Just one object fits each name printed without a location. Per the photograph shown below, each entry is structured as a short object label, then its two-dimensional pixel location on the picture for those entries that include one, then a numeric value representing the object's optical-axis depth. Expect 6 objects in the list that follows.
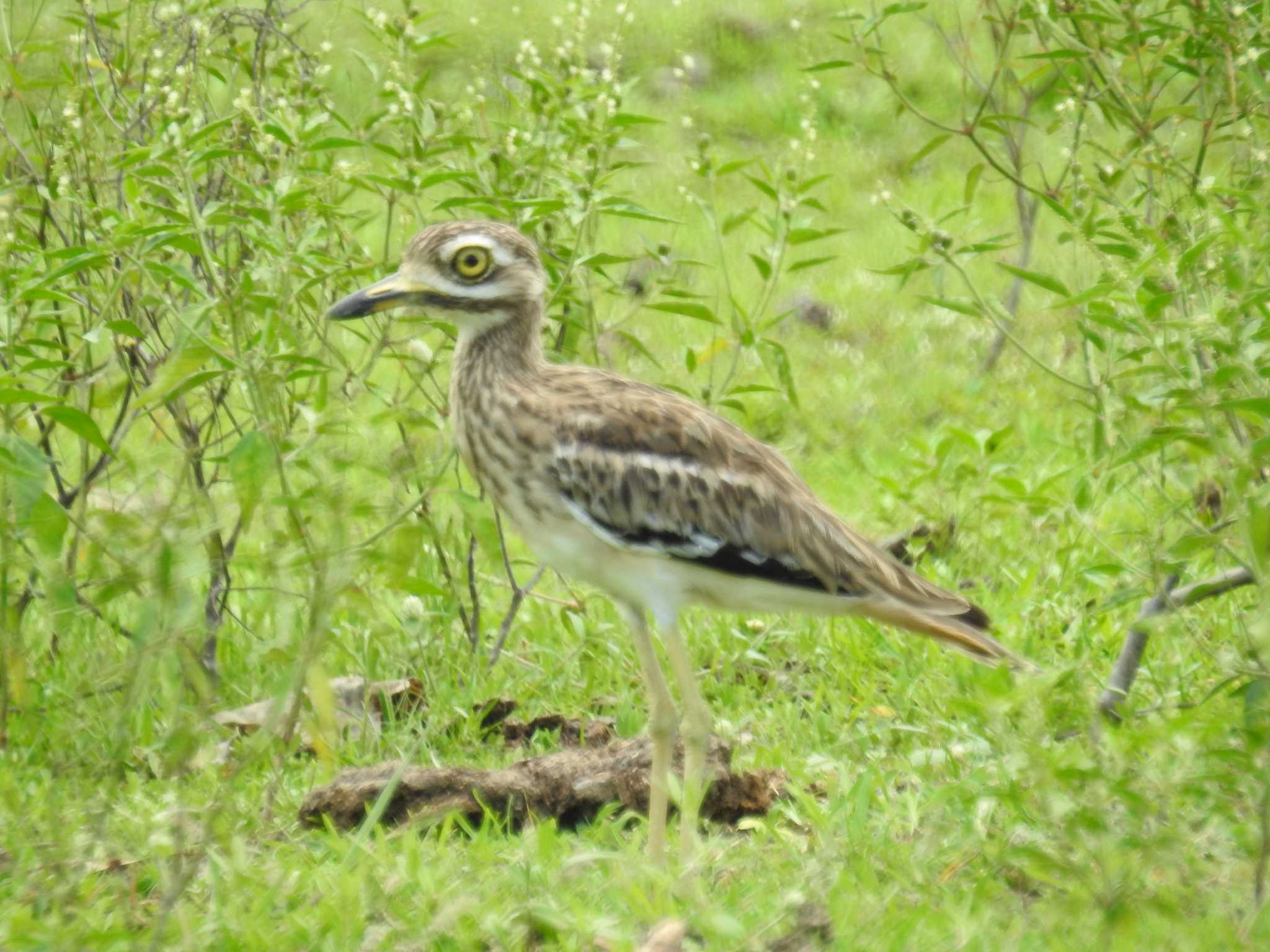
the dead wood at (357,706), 10.57
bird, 9.29
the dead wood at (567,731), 10.64
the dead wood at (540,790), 8.99
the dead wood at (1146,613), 8.43
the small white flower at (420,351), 10.47
